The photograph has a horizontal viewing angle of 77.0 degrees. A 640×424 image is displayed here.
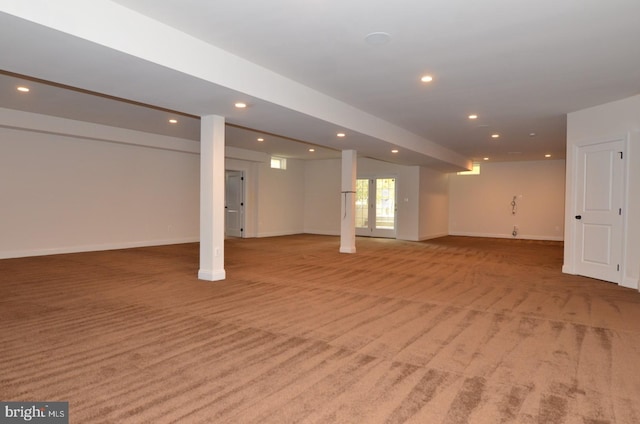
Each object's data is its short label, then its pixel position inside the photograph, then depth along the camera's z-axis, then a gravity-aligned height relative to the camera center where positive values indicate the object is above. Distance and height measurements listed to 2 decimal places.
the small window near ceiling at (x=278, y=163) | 13.38 +1.40
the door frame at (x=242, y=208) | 12.59 -0.13
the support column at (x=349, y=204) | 9.27 +0.02
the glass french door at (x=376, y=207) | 13.22 -0.06
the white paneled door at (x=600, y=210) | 6.07 -0.04
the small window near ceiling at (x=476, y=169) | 14.19 +1.32
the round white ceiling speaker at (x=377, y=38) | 3.83 +1.63
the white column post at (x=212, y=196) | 5.80 +0.11
